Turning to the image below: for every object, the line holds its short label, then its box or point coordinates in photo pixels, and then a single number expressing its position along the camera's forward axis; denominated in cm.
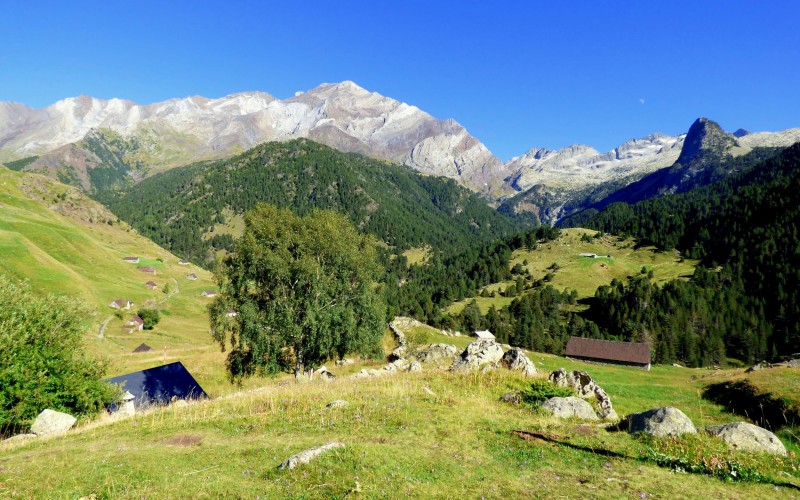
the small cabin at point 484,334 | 11520
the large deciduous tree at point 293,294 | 3959
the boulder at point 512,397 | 2223
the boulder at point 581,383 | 2481
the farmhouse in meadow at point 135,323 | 12666
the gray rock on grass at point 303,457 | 1269
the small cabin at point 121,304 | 13735
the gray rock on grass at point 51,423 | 2289
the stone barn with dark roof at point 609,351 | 11562
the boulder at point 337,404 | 2068
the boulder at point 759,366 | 5325
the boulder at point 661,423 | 1548
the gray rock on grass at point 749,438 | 1417
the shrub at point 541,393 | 2177
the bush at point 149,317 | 13412
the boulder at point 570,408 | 2020
